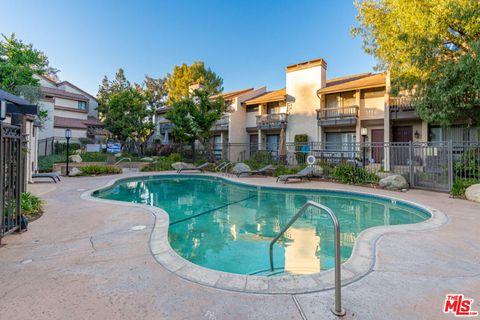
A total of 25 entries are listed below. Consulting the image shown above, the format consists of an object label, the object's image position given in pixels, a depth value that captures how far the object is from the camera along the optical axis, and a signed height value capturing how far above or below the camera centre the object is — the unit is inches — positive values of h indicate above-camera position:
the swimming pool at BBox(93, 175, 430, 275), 180.2 -67.4
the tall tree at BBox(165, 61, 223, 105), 1333.7 +476.2
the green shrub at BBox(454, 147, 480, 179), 371.1 -3.7
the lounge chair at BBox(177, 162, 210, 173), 679.3 -17.7
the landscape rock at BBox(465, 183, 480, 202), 307.6 -39.3
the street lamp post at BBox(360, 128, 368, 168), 691.1 +87.7
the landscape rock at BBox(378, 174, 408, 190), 401.1 -34.1
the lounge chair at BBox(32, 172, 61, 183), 440.8 -27.0
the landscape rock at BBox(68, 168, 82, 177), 559.5 -24.8
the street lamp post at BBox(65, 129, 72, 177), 552.0 +65.7
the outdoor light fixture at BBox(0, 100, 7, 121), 150.1 +32.2
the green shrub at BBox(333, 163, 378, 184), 459.5 -24.6
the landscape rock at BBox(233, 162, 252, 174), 605.7 -15.5
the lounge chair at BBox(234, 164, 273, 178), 585.9 -22.0
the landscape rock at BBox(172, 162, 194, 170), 695.7 -12.2
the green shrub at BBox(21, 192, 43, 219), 225.3 -43.5
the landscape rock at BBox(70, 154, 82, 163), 728.4 +9.1
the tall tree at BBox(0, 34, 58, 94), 685.9 +299.8
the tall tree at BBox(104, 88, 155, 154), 917.2 +182.8
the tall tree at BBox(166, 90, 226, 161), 722.2 +143.2
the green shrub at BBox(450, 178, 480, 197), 336.8 -33.6
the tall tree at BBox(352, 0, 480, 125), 404.6 +214.3
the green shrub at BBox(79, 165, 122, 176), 585.7 -21.0
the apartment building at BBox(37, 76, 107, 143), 995.9 +225.2
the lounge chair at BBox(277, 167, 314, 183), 491.8 -27.7
